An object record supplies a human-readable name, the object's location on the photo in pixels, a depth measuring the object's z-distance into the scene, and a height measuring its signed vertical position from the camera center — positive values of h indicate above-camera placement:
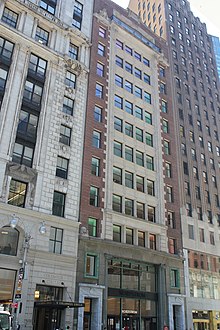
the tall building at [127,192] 36.06 +14.60
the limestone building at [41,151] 30.43 +15.82
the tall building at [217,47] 108.85 +82.77
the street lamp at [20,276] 22.86 +2.55
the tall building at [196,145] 46.25 +28.19
